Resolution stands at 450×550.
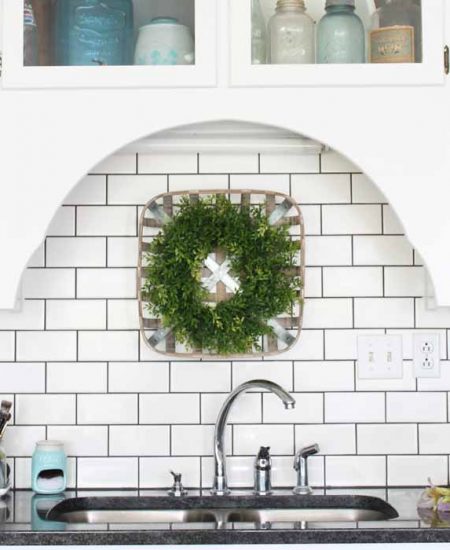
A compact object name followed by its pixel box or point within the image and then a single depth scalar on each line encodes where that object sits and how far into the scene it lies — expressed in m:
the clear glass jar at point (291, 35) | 2.13
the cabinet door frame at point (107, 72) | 2.11
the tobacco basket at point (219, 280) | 2.33
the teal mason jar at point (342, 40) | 2.14
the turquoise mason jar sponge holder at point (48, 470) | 2.27
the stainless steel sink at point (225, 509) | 2.24
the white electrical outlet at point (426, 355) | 2.38
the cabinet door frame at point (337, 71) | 2.11
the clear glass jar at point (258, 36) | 2.12
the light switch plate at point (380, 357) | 2.38
